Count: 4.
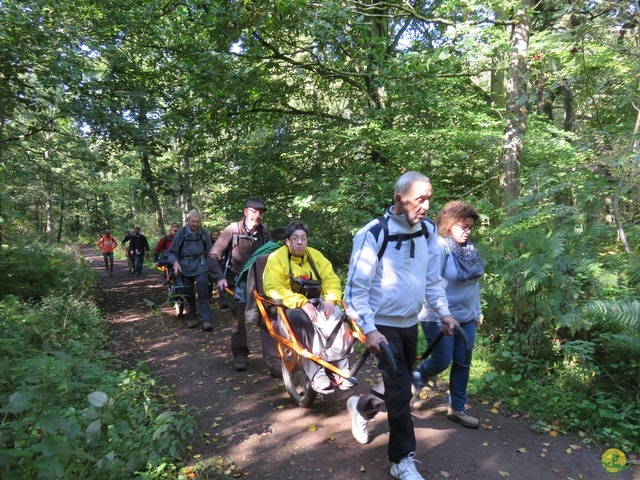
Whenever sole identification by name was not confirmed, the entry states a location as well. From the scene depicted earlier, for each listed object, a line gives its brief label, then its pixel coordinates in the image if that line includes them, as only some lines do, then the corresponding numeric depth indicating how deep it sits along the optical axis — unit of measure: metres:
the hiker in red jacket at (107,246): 15.91
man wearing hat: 5.70
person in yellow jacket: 4.01
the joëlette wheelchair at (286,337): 3.70
